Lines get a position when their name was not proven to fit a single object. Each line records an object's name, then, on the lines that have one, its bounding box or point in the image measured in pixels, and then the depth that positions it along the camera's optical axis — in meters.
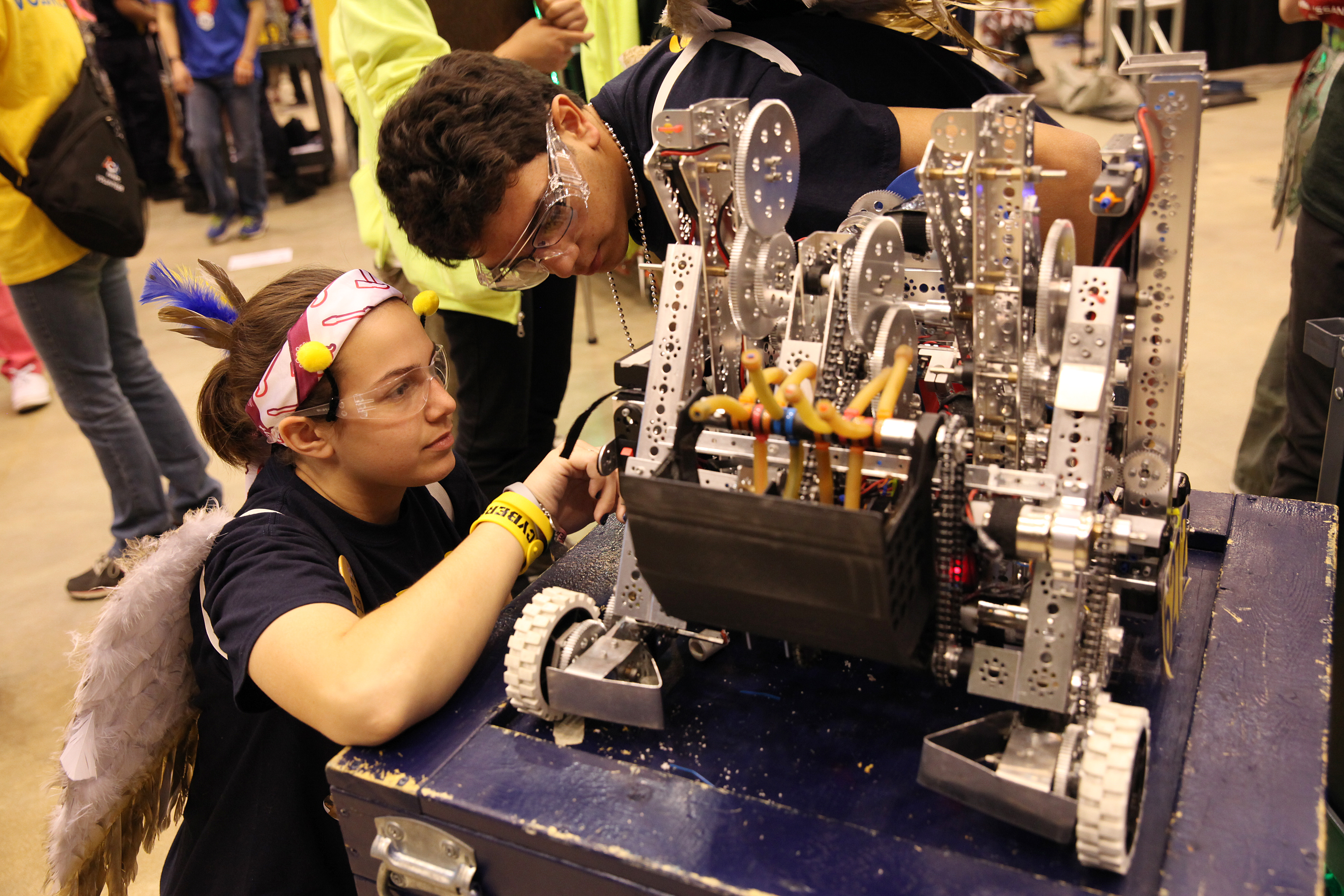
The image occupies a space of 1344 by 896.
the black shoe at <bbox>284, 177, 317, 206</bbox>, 6.52
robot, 0.83
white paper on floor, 5.27
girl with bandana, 1.08
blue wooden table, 0.84
